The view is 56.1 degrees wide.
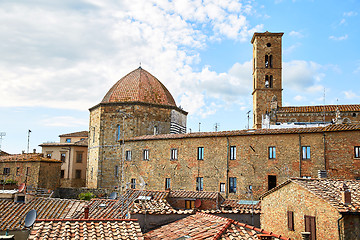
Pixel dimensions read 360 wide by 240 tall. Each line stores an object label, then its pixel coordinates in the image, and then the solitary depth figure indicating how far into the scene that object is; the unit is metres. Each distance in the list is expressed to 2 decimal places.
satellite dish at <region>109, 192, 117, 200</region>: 26.36
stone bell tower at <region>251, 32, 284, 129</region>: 49.78
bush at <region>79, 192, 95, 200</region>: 37.61
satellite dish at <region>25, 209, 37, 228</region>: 17.02
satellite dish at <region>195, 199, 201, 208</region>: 22.38
